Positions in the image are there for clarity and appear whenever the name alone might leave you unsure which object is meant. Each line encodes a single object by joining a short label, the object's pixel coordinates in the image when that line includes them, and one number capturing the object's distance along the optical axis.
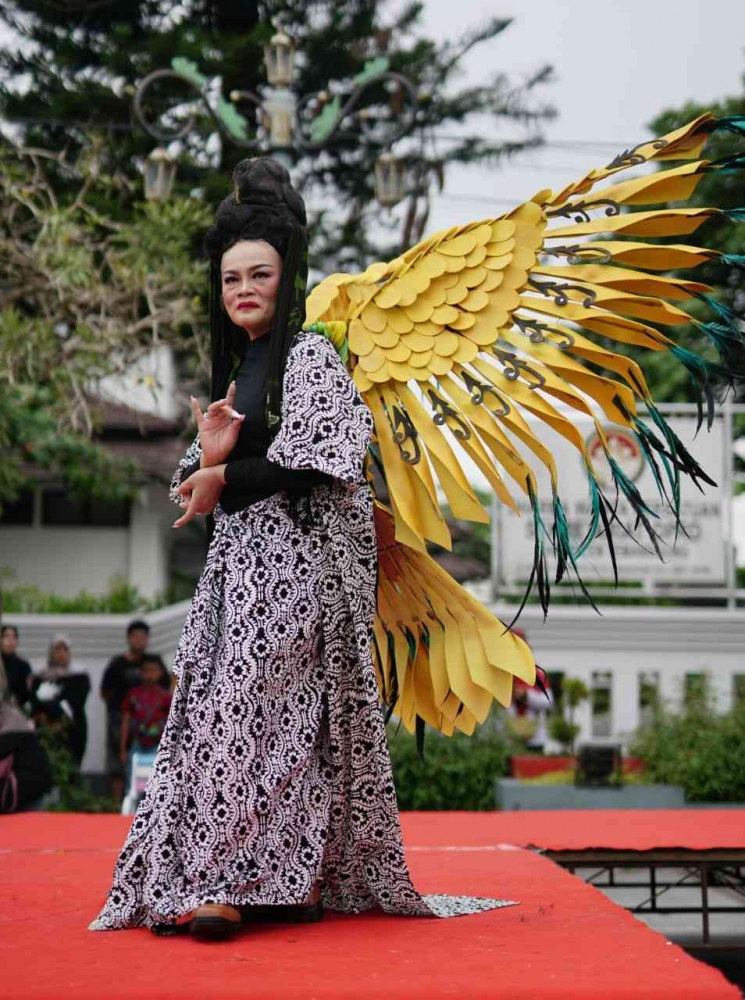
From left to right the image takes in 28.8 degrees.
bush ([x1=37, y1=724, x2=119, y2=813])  9.53
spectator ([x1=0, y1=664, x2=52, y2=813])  7.08
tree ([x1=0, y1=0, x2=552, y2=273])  15.42
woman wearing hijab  10.03
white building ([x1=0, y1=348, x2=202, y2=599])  17.11
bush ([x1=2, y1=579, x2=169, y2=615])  12.47
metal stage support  4.98
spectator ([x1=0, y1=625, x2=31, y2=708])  9.76
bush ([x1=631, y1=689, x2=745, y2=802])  9.65
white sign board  12.03
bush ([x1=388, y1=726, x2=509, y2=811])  9.18
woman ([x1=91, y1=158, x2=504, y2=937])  3.23
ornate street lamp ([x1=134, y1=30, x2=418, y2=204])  9.03
